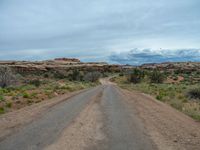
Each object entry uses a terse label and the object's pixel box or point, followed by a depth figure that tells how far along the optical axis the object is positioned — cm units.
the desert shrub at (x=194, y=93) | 1564
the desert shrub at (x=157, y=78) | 4241
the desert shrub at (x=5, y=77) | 2404
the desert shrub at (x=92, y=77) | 5301
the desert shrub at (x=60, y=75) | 5369
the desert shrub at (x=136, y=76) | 4749
